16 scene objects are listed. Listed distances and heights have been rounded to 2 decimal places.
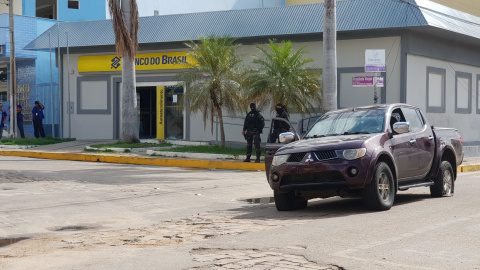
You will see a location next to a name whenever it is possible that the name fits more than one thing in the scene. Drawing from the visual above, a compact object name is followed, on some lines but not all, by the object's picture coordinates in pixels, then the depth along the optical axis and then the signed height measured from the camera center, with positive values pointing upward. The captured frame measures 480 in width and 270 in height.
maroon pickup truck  10.22 -0.75
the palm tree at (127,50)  25.25 +2.19
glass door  29.77 -0.25
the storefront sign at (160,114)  30.00 -0.17
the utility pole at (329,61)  20.56 +1.44
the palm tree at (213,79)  23.53 +1.05
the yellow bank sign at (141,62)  28.77 +2.07
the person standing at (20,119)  32.72 -0.40
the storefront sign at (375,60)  21.41 +1.51
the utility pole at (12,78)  31.01 +1.45
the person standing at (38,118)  31.50 -0.34
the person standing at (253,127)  20.75 -0.51
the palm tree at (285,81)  22.55 +0.93
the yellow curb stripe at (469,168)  21.48 -1.82
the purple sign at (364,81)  21.89 +0.89
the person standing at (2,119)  33.41 -0.41
